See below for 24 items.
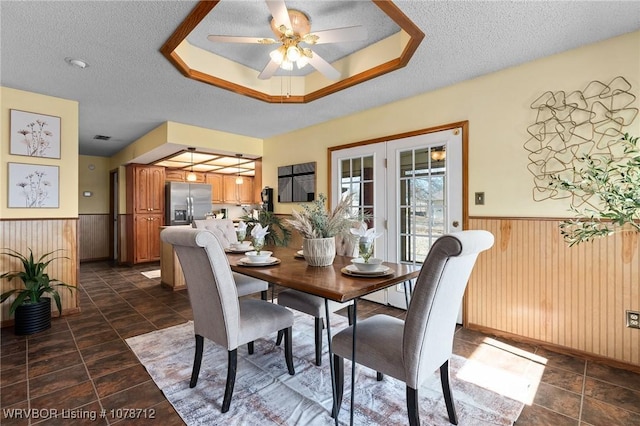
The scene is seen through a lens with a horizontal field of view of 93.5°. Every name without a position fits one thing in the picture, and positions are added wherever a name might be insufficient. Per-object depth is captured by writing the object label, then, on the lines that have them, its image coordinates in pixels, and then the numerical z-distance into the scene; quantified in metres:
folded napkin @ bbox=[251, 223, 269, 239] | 2.20
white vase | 1.84
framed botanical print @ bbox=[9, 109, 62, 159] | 3.00
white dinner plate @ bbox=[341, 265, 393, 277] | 1.62
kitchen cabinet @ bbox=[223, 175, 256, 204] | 7.57
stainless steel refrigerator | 6.16
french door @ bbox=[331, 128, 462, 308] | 2.99
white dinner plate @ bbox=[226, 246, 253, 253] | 2.51
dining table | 1.36
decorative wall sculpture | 2.14
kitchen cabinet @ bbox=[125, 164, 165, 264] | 5.94
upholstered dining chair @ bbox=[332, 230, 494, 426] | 1.22
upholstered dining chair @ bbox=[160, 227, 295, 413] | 1.58
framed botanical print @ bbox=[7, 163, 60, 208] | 3.01
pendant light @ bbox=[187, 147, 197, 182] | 5.71
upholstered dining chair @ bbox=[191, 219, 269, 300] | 2.69
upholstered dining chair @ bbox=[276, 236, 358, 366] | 2.10
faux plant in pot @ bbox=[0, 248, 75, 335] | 2.73
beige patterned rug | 1.63
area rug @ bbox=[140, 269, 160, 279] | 5.08
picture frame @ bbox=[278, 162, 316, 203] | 4.34
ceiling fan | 1.88
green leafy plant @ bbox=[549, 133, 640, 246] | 1.51
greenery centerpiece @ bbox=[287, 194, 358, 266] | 1.83
